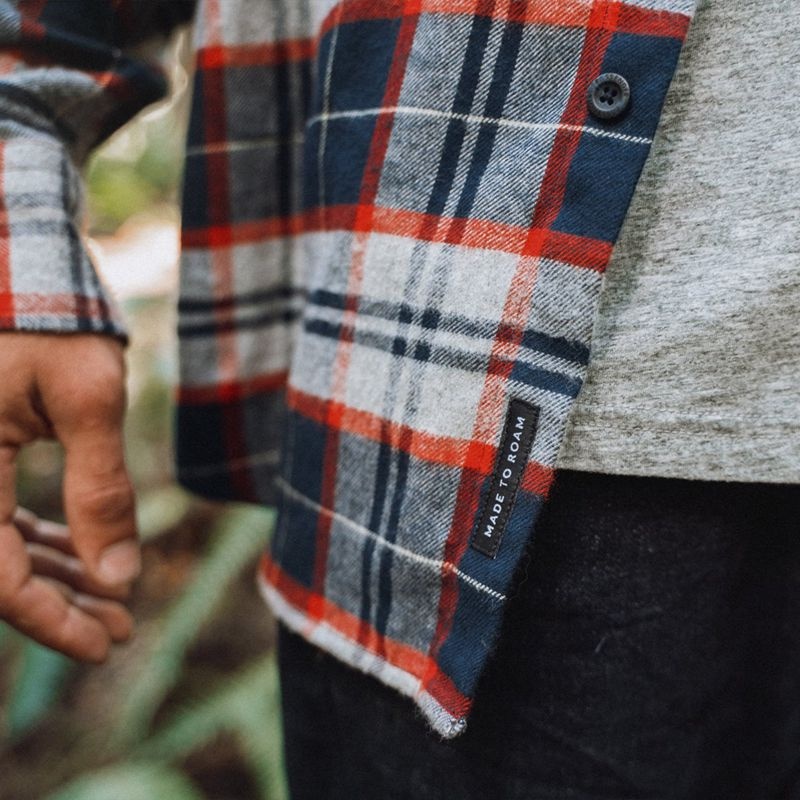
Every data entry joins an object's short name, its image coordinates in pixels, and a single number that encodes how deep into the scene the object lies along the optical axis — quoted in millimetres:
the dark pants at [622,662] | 614
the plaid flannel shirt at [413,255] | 560
